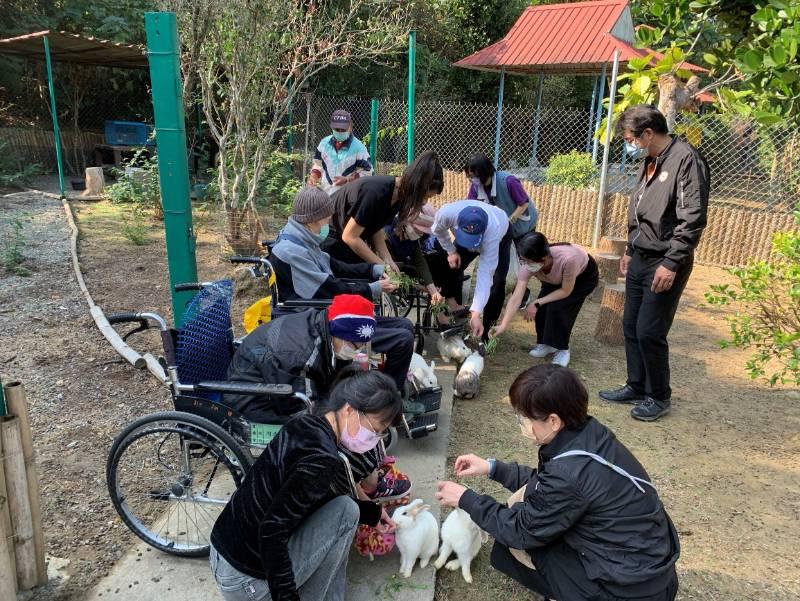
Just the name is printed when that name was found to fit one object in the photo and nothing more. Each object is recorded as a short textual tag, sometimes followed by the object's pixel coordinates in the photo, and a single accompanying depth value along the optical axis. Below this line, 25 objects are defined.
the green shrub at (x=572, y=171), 9.85
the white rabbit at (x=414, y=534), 2.50
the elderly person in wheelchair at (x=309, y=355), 2.54
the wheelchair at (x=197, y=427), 2.44
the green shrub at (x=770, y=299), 3.66
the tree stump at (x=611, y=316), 5.29
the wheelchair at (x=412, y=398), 3.47
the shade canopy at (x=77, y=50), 10.35
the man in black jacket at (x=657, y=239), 3.56
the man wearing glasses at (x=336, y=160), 6.12
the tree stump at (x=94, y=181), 10.83
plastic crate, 13.30
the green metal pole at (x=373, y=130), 8.77
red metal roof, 13.25
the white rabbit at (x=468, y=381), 4.17
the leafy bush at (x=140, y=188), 8.92
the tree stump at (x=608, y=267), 6.20
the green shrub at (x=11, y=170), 11.08
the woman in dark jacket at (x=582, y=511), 1.94
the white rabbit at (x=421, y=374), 3.71
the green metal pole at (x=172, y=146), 3.42
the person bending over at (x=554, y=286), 4.34
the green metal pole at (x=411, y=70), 6.92
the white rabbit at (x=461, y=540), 2.54
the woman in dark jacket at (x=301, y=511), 1.90
